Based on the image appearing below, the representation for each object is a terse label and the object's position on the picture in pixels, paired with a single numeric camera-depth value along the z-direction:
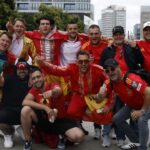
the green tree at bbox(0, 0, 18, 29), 32.39
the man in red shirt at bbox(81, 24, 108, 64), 6.56
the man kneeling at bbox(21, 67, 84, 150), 5.80
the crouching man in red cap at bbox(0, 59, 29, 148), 6.28
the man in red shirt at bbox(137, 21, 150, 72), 6.17
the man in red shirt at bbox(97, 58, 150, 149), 5.17
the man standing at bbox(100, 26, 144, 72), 6.06
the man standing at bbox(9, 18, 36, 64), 6.96
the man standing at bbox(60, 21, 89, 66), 6.84
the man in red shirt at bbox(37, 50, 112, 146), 6.04
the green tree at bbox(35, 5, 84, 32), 59.06
